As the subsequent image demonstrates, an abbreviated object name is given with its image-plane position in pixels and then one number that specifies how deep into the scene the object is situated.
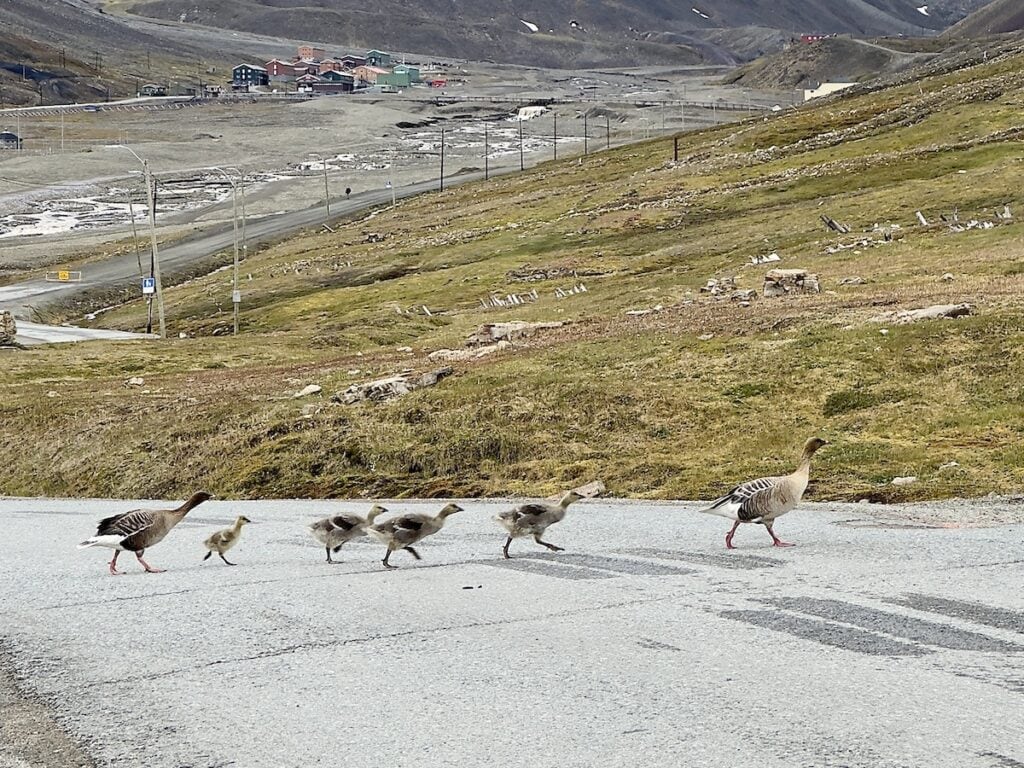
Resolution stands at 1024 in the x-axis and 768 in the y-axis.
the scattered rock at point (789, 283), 62.72
